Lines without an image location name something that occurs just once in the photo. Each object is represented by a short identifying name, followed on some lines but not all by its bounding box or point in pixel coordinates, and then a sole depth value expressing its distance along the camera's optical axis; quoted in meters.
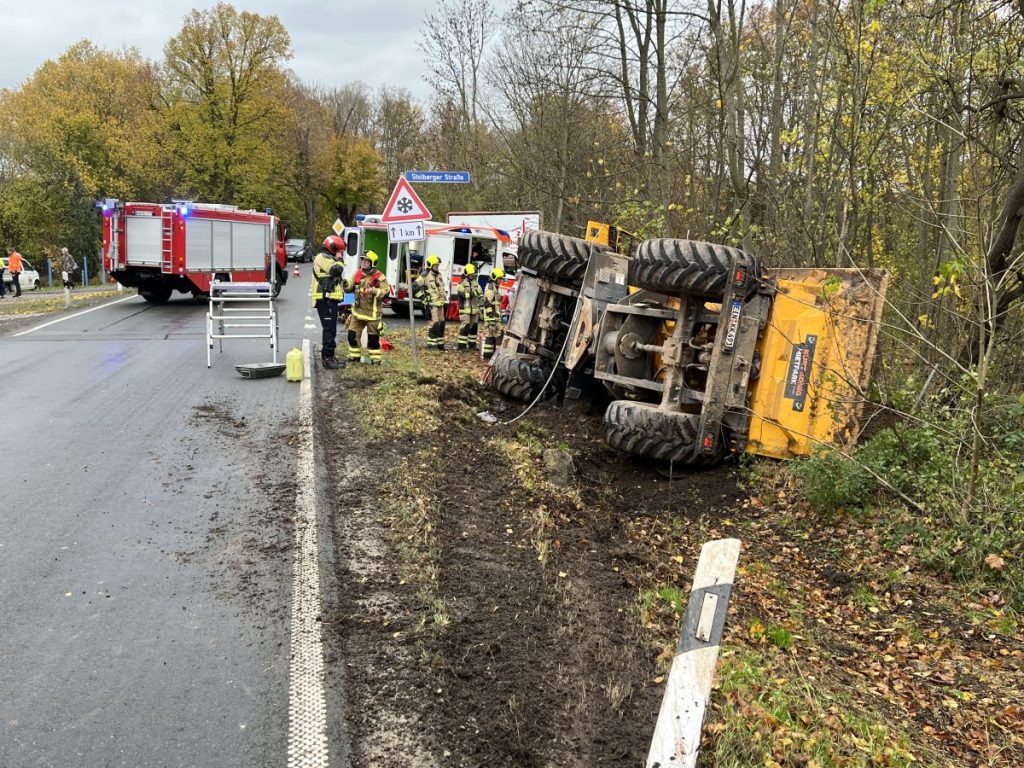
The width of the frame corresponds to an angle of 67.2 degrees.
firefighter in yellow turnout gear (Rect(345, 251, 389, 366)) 11.10
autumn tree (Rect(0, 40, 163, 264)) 38.66
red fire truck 19.36
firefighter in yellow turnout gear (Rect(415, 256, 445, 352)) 13.59
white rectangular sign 10.70
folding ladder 10.99
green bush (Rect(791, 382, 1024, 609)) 4.62
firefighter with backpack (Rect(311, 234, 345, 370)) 10.97
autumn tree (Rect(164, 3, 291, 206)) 43.56
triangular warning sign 10.69
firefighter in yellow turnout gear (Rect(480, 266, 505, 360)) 13.45
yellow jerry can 10.00
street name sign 14.24
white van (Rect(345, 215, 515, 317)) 18.39
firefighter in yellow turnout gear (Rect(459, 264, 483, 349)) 13.73
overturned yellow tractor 6.14
